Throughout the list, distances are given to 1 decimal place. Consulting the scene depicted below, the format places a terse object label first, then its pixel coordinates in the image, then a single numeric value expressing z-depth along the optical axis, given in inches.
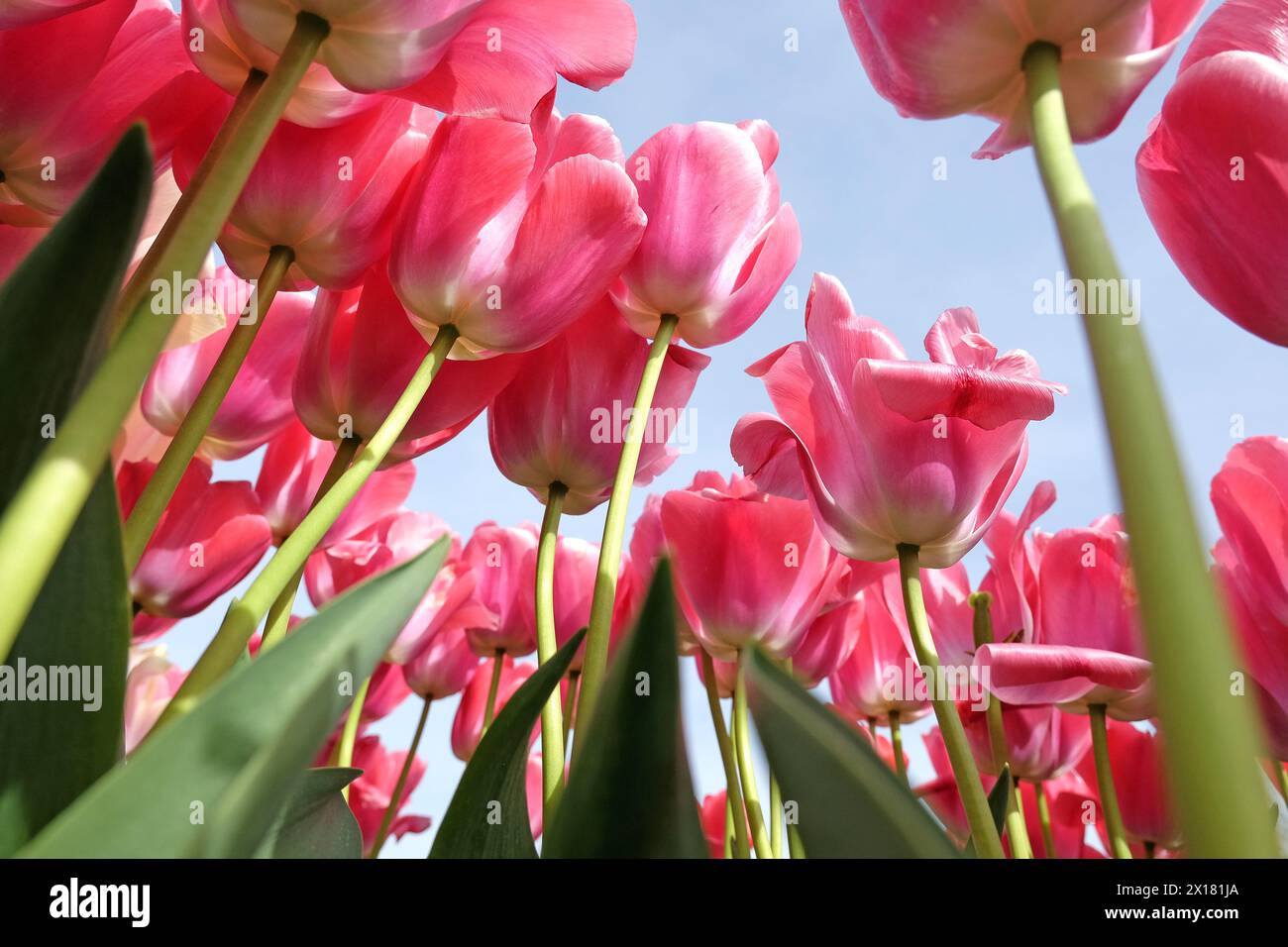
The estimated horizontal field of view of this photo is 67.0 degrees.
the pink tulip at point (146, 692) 33.4
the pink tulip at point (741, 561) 25.0
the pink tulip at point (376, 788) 42.6
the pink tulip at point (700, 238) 21.6
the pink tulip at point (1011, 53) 10.7
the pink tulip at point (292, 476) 29.3
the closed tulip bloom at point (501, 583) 35.5
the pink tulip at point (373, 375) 20.2
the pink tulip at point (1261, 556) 22.4
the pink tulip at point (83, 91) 16.2
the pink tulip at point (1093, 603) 25.0
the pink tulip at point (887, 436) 18.3
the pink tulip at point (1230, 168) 12.4
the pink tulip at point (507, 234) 17.7
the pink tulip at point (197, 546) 25.4
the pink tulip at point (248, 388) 25.7
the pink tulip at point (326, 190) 17.6
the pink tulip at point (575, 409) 22.7
